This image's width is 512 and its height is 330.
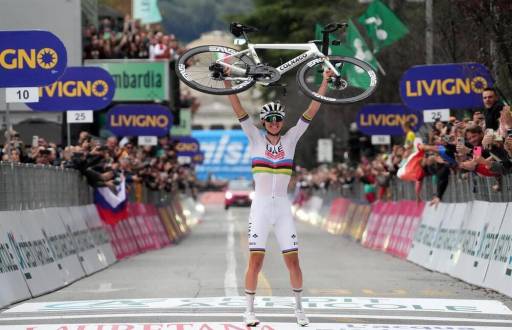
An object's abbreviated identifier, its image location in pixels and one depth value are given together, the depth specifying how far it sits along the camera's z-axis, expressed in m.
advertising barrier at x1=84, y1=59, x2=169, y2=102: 44.38
